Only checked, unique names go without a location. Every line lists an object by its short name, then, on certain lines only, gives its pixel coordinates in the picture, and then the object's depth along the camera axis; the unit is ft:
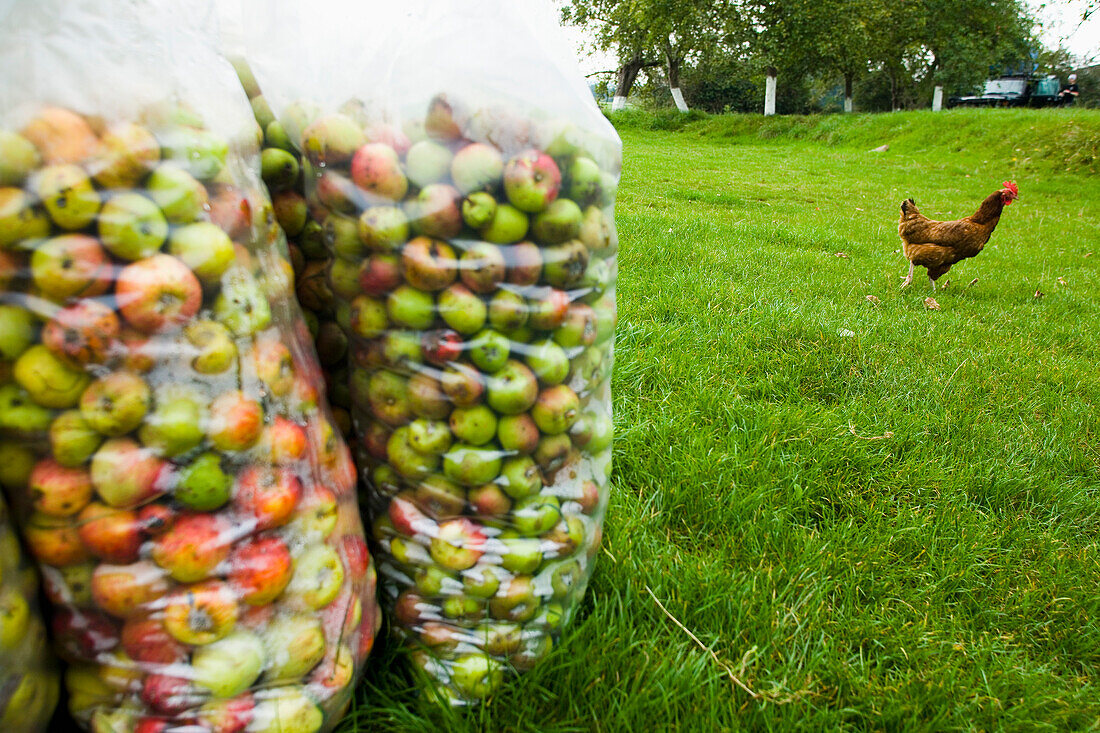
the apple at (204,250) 3.23
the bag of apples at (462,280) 3.79
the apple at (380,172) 3.74
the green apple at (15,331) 2.99
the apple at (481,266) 3.84
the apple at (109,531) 3.17
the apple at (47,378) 3.01
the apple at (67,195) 2.94
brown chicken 16.71
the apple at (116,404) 3.08
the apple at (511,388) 3.97
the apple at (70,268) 2.97
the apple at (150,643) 3.30
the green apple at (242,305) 3.41
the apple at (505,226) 3.83
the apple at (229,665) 3.35
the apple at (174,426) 3.16
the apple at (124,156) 3.04
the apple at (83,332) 3.01
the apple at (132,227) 3.05
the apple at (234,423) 3.31
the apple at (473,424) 4.00
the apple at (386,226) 3.78
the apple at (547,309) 4.03
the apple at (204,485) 3.25
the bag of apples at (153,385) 3.01
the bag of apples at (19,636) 3.02
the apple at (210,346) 3.27
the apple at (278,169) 4.16
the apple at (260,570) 3.39
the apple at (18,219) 2.90
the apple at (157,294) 3.07
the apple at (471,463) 4.05
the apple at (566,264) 4.02
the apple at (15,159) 2.89
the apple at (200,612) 3.29
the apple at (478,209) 3.76
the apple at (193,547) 3.24
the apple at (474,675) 4.24
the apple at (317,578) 3.62
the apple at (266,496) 3.42
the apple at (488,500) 4.16
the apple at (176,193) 3.15
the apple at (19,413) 3.04
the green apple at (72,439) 3.07
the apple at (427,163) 3.76
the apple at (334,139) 3.77
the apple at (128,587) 3.23
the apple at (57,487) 3.11
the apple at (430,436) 4.04
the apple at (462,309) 3.84
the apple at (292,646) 3.51
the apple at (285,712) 3.47
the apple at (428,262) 3.78
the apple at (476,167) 3.73
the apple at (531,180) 3.78
